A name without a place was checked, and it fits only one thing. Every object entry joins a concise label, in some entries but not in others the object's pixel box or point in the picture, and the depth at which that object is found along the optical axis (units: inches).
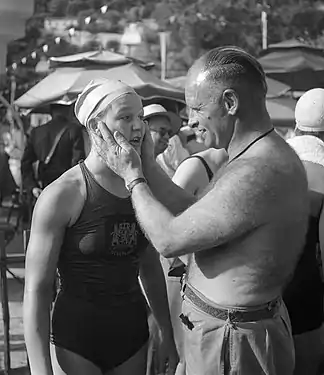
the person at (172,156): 204.5
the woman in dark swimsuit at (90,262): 109.1
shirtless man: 90.6
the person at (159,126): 223.8
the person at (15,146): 665.8
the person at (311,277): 126.2
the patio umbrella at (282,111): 428.1
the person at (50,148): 301.3
